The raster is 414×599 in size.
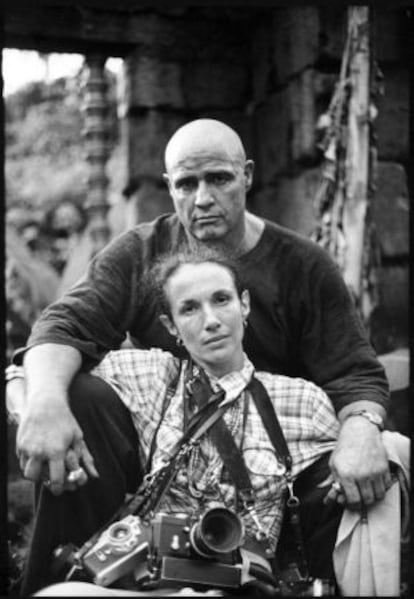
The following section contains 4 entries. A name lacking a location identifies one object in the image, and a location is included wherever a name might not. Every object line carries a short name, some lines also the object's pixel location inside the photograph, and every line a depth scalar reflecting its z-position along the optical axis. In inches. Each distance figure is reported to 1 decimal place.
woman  122.5
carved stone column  149.9
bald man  121.1
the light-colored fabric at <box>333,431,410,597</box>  120.9
